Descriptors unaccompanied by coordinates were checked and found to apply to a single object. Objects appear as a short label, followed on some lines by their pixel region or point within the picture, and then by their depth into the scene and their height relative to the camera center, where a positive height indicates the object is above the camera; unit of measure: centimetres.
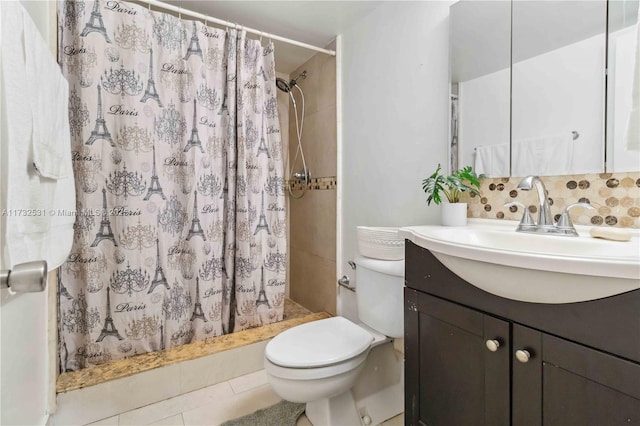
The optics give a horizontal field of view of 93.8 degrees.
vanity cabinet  53 -33
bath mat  131 -95
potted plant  119 +6
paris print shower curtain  144 +12
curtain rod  153 +102
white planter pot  120 -4
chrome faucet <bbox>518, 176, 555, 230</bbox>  94 -1
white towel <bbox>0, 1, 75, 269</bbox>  64 +16
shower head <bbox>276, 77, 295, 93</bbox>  230 +93
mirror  88 +41
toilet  110 -58
